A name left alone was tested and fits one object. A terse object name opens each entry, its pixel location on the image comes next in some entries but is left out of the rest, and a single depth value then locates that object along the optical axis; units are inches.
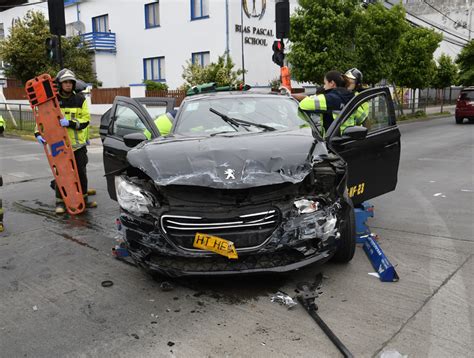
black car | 132.0
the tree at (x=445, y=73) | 1247.7
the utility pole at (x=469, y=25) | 1898.6
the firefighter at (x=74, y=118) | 250.7
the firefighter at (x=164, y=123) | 199.5
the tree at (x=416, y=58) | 903.1
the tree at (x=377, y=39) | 734.5
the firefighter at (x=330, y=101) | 202.2
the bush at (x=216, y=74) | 728.3
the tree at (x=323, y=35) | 697.6
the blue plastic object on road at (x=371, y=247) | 152.3
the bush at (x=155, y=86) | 879.1
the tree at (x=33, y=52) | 970.7
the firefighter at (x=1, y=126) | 218.0
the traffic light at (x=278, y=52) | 506.3
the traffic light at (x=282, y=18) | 483.8
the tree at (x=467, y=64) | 1332.4
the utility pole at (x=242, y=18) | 853.2
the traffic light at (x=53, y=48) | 462.6
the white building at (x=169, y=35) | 903.1
